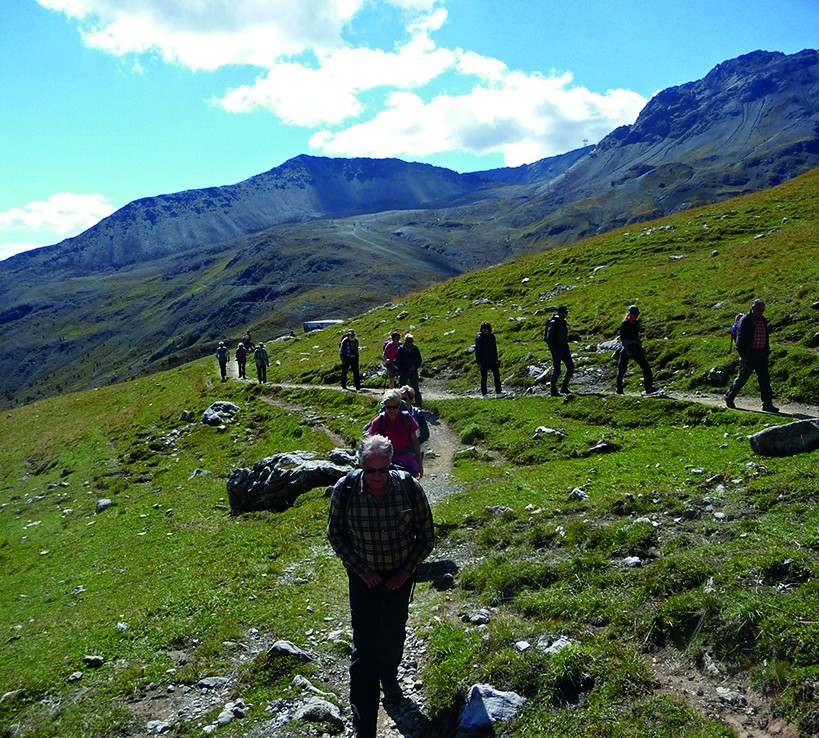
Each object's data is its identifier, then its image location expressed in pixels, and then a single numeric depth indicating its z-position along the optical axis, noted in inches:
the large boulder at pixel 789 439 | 497.0
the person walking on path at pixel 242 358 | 1967.6
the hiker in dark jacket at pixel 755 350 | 676.7
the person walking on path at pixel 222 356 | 2102.7
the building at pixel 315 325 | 3411.7
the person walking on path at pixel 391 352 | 1027.3
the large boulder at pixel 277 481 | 732.0
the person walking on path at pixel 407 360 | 970.7
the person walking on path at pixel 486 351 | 1018.1
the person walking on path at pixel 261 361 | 1692.9
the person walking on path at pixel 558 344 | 917.4
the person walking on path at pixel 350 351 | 1309.1
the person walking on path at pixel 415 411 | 524.4
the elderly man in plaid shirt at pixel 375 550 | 259.8
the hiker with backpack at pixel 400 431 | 433.1
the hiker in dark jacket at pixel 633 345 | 841.4
